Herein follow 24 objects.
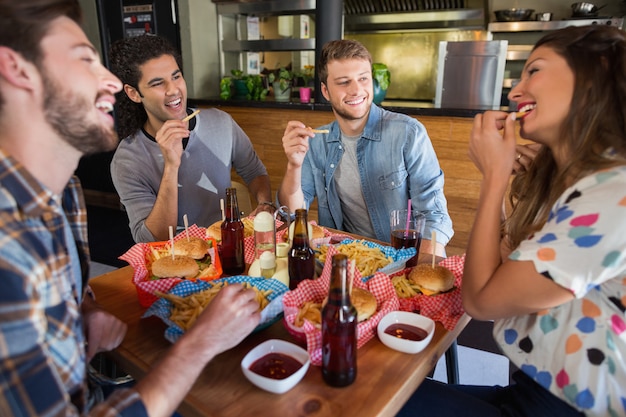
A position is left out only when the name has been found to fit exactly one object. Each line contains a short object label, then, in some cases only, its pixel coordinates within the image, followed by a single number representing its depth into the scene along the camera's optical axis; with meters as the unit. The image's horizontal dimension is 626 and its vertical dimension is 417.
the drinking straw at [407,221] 1.55
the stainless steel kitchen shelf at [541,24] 5.06
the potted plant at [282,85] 4.58
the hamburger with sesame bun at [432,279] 1.26
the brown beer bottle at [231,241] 1.50
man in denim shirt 2.05
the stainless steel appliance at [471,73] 4.47
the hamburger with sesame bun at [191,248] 1.46
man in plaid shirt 0.69
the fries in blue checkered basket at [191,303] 1.10
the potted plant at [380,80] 4.00
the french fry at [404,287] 1.27
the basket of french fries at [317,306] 1.01
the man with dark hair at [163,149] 1.84
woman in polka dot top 0.94
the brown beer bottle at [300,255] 1.31
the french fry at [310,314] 1.08
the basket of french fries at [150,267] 1.25
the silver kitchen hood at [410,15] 5.60
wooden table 0.90
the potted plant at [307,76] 4.98
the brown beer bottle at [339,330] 0.93
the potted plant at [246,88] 4.81
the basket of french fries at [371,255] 1.36
